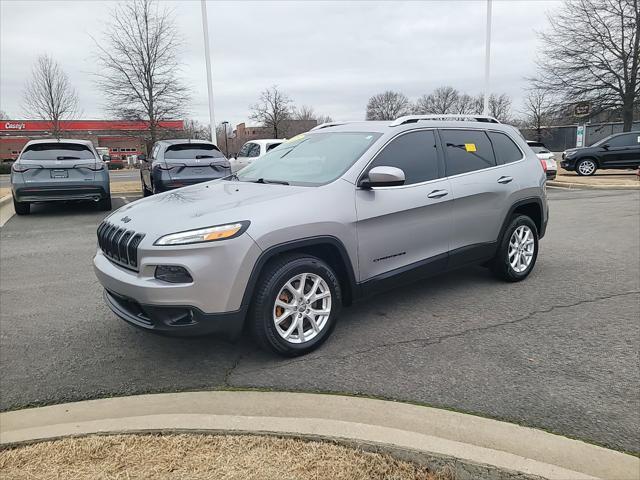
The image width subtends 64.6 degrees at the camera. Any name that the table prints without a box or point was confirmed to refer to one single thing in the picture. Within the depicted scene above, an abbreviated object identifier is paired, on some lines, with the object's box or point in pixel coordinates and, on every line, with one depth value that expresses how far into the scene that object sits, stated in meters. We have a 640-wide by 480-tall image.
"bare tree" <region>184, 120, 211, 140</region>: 32.72
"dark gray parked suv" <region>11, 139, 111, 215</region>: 10.09
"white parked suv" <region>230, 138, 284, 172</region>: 14.32
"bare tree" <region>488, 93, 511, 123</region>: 70.62
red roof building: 71.50
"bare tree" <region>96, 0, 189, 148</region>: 20.06
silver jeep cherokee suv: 3.28
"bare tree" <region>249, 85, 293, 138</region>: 37.66
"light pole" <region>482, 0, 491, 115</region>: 21.28
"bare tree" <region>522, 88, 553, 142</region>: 51.87
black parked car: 19.73
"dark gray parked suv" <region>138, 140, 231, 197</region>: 10.61
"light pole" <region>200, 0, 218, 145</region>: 18.33
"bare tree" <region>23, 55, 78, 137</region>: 36.62
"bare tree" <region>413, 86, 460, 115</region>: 71.38
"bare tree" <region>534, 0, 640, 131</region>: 25.38
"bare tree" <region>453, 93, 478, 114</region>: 70.53
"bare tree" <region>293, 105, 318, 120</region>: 62.55
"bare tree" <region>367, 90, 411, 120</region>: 71.31
